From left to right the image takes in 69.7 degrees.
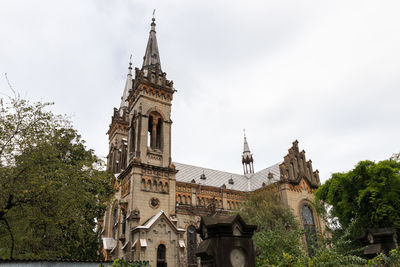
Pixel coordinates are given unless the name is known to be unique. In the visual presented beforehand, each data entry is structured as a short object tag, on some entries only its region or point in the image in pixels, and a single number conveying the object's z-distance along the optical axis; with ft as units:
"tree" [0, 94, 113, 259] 40.70
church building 83.61
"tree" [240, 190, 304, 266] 37.01
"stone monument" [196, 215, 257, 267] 27.35
